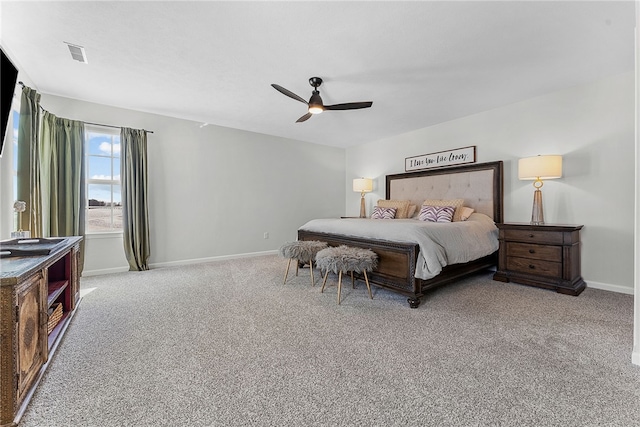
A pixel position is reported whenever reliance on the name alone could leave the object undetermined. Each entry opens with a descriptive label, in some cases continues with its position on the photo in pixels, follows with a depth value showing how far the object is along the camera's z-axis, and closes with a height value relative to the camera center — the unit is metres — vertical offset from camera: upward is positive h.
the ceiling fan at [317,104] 2.85 +1.21
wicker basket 1.87 -0.80
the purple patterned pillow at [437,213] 3.84 -0.06
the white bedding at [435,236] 2.48 -0.30
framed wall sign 4.20 +0.88
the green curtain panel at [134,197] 3.85 +0.19
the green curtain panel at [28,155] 2.62 +0.56
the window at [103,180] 3.81 +0.44
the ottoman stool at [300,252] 3.22 -0.53
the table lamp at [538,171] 3.05 +0.46
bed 2.54 -0.26
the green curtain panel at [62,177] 3.28 +0.42
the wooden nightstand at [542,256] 2.87 -0.56
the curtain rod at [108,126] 3.61 +1.22
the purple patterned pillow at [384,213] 4.71 -0.07
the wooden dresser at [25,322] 1.13 -0.59
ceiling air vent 2.40 +1.50
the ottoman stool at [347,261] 2.54 -0.51
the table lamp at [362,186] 5.64 +0.50
